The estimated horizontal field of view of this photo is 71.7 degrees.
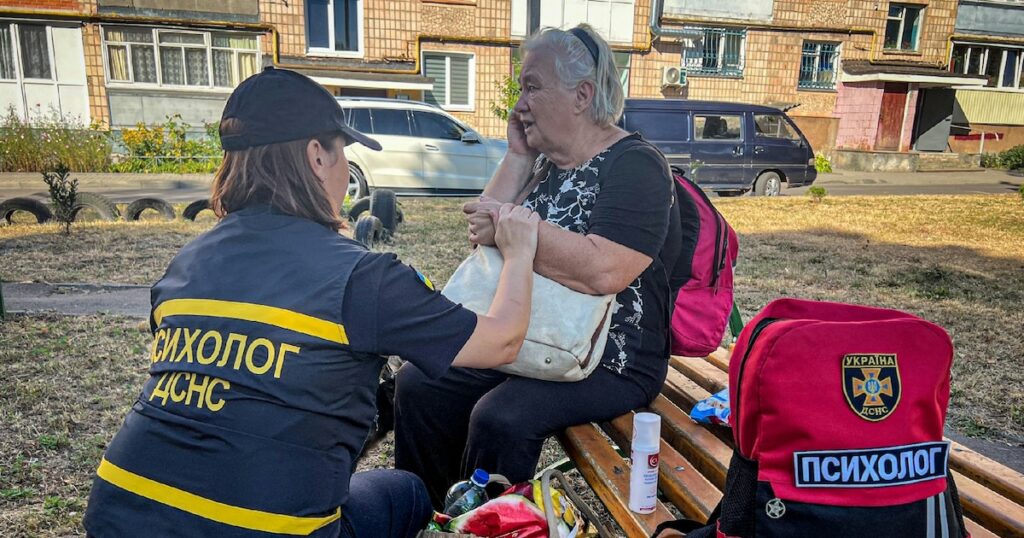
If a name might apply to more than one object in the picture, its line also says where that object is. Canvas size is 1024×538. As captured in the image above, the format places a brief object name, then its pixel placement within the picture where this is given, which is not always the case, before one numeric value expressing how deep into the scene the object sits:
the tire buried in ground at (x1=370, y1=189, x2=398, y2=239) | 7.94
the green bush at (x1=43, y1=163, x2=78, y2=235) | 7.75
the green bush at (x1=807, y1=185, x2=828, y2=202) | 12.45
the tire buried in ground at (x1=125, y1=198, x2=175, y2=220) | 9.19
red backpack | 1.31
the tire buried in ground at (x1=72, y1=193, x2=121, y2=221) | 8.89
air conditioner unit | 22.30
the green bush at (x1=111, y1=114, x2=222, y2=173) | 16.61
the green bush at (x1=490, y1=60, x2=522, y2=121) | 19.75
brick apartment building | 19.83
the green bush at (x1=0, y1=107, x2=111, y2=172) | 15.44
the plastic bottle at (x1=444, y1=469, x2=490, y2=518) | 1.84
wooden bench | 1.68
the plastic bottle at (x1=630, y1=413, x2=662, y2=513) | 1.74
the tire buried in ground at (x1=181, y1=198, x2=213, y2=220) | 9.16
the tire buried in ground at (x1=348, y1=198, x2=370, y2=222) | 8.81
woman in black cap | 1.34
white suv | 12.11
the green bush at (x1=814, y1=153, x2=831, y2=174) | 21.86
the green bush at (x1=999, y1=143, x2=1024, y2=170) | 22.61
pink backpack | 2.37
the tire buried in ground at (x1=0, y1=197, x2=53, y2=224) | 8.67
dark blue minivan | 13.99
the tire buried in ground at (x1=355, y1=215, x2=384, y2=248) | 6.95
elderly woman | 2.09
